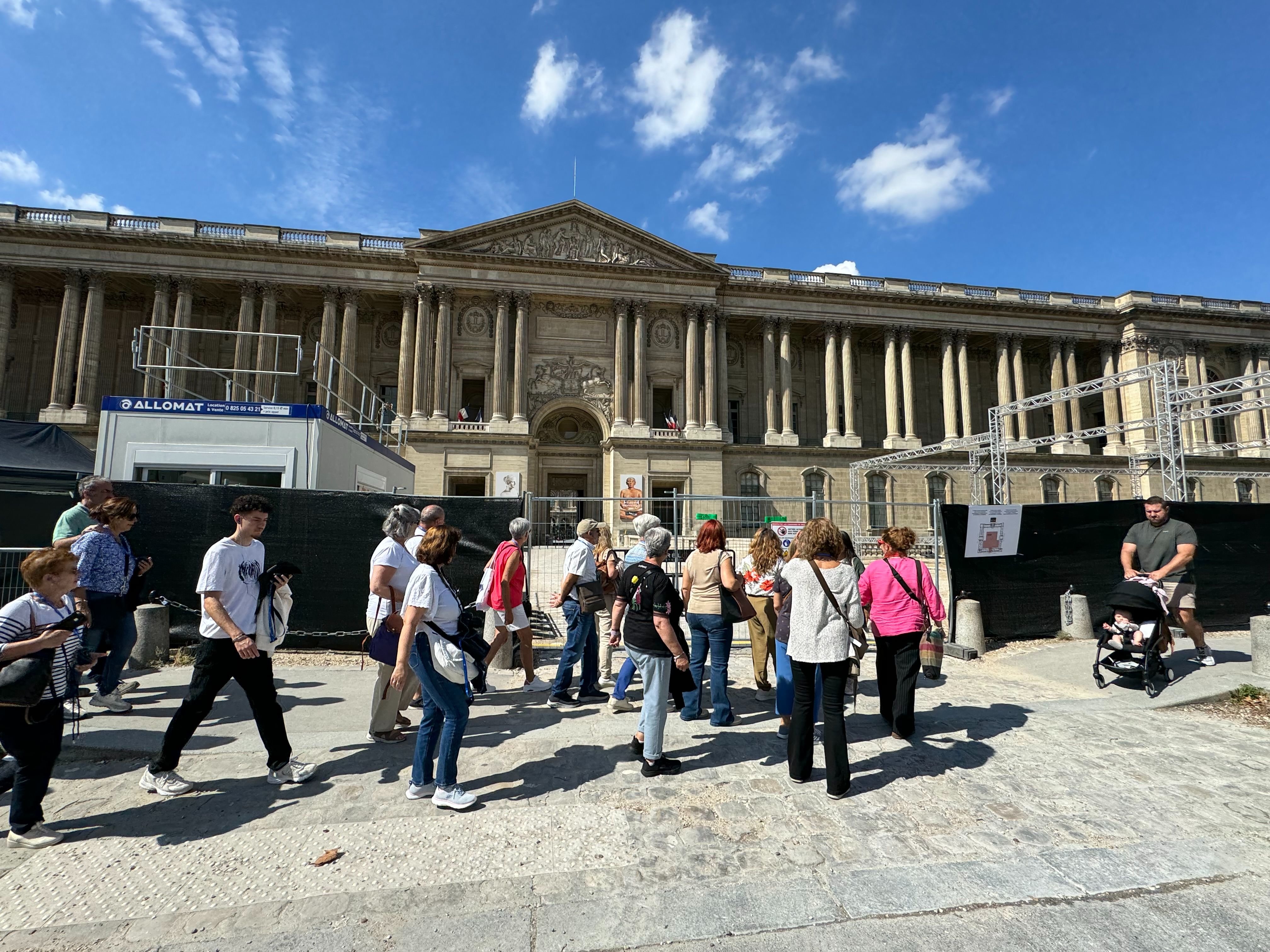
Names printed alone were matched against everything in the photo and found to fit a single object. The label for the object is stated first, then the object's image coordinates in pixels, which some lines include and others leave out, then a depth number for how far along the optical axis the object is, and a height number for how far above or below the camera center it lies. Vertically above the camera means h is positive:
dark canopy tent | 12.36 +1.87
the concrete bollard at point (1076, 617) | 9.47 -1.07
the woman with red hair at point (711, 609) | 5.76 -0.62
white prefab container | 9.93 +1.71
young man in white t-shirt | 4.05 -0.80
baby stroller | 6.65 -1.02
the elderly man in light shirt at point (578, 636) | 6.50 -1.01
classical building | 31.36 +12.13
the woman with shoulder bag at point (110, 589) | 5.59 -0.45
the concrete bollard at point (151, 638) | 7.40 -1.23
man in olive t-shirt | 6.94 -0.05
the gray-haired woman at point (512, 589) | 6.50 -0.48
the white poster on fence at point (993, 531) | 9.12 +0.30
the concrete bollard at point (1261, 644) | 6.98 -1.09
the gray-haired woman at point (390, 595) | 5.00 -0.43
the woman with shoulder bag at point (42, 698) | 3.42 -0.92
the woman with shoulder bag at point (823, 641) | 4.21 -0.67
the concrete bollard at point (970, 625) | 8.99 -1.16
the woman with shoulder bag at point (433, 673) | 3.94 -0.87
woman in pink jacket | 5.39 -0.65
